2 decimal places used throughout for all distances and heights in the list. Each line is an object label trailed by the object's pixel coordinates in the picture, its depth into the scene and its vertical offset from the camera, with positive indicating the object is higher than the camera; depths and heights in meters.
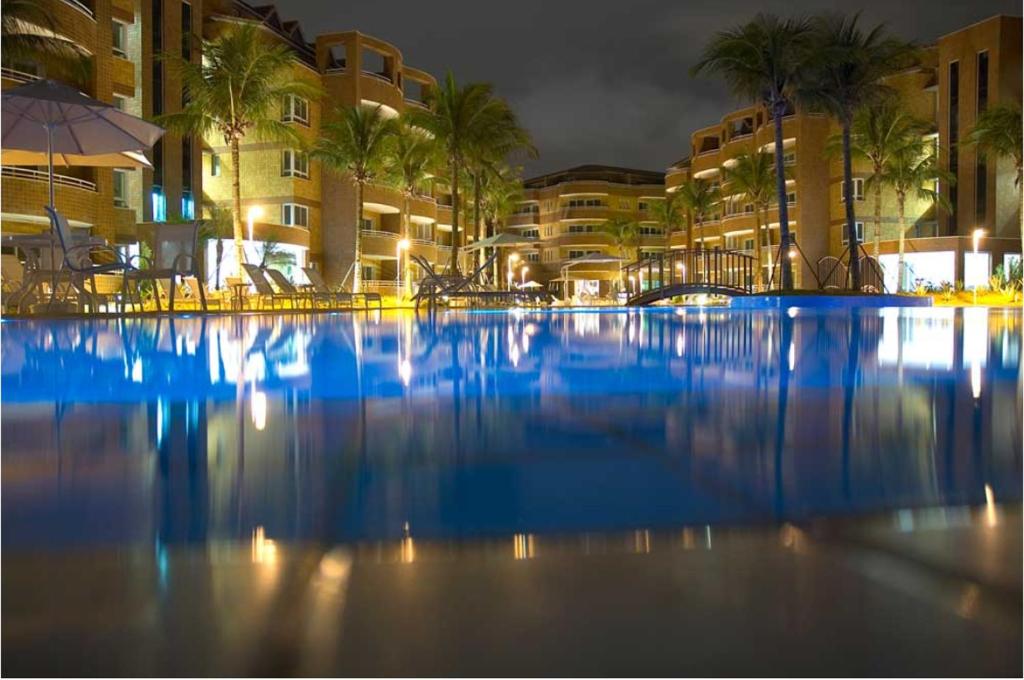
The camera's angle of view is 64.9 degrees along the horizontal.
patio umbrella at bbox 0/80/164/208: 10.16 +2.74
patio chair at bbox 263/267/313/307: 16.36 +0.80
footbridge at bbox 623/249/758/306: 22.61 +0.89
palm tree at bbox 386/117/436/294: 33.50 +6.89
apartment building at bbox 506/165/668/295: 78.69 +10.06
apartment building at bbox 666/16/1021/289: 38.03 +7.64
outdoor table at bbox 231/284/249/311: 16.79 +0.53
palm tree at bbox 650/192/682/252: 66.38 +8.73
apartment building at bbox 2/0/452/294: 22.31 +6.83
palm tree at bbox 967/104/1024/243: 29.81 +7.02
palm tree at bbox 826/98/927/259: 35.66 +8.24
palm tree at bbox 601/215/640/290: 74.50 +8.09
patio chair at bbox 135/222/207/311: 10.43 +1.00
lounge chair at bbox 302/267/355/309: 17.54 +0.85
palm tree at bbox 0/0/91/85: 16.56 +6.29
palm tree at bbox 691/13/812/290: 23.25 +7.55
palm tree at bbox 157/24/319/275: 23.36 +7.00
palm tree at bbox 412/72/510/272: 29.97 +7.70
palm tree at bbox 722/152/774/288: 47.47 +8.30
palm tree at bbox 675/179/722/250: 57.62 +8.71
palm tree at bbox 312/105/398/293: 31.86 +7.08
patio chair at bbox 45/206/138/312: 8.87 +0.65
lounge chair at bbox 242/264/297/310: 15.40 +0.79
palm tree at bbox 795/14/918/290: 23.03 +7.27
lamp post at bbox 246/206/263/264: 34.63 +4.85
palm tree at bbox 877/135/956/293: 36.56 +6.62
